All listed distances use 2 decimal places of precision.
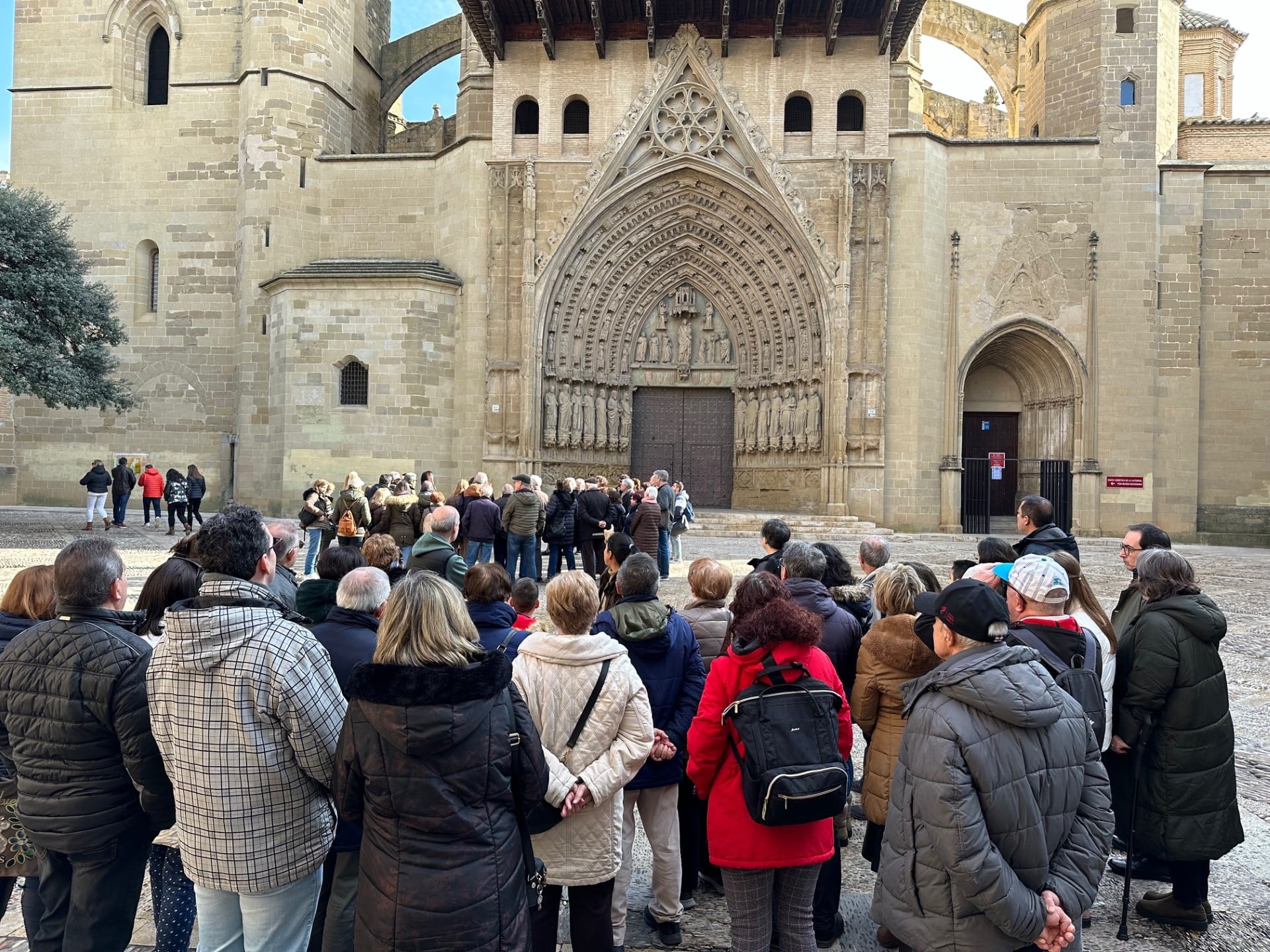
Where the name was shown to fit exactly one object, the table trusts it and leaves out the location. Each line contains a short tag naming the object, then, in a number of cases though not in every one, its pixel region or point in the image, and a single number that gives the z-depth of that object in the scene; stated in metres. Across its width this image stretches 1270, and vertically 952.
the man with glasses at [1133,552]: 4.32
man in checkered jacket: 2.65
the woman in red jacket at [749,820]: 2.96
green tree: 15.81
